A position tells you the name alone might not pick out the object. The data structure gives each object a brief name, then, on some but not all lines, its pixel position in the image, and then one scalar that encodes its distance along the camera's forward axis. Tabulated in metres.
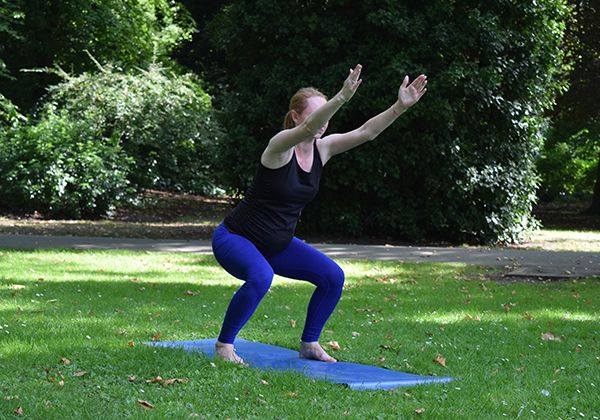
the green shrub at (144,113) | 25.22
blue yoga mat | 5.73
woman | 6.10
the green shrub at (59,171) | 21.94
